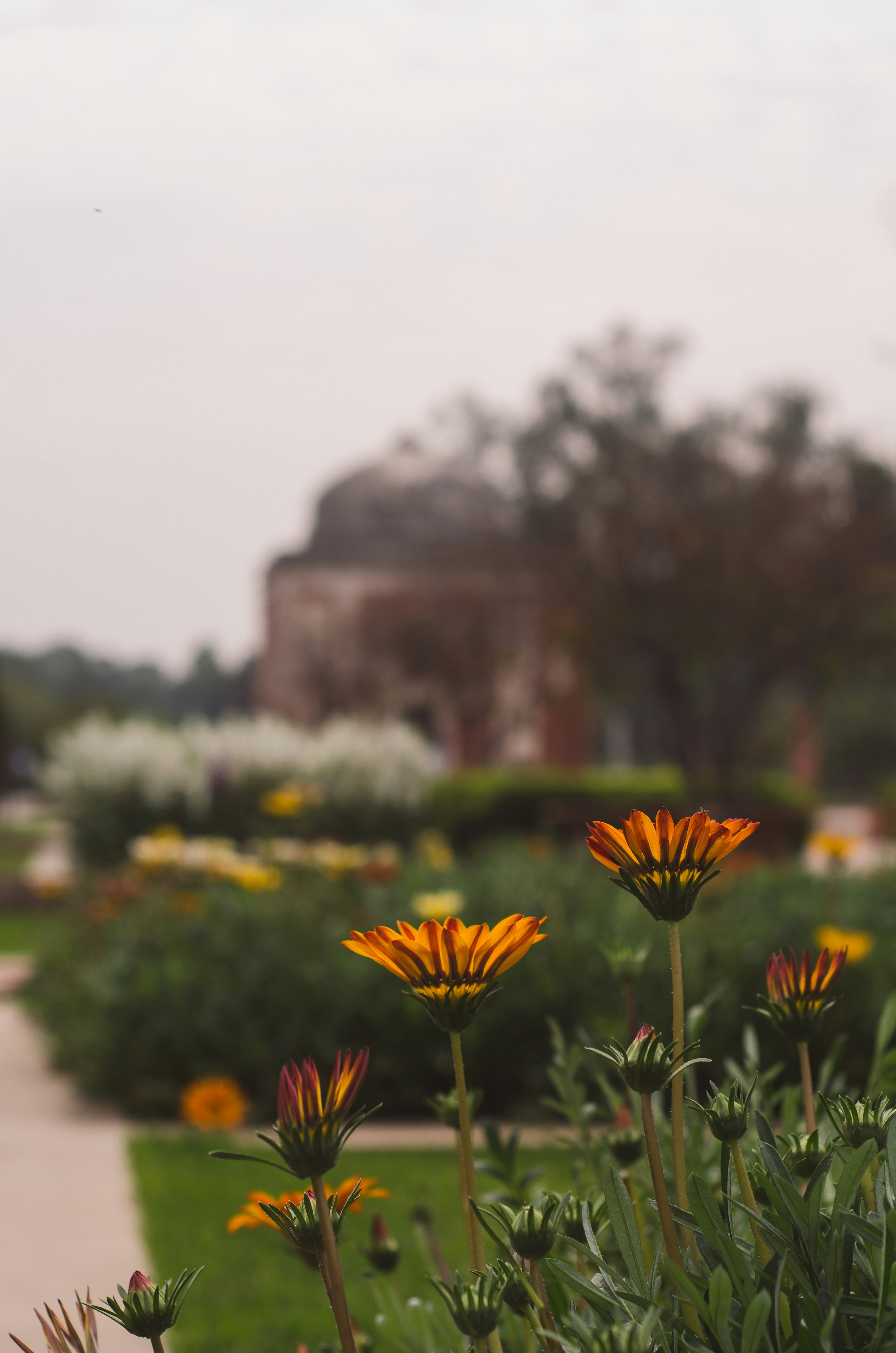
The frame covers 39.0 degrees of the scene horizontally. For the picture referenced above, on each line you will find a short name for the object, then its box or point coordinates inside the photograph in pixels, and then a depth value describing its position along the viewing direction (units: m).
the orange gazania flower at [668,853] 0.94
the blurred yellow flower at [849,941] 3.93
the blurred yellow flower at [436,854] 7.64
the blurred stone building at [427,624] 24.00
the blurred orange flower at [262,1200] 1.12
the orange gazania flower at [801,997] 1.13
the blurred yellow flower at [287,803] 6.07
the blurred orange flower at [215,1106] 3.91
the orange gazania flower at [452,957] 0.94
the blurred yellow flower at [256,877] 5.09
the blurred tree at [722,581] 14.23
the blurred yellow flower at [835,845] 5.12
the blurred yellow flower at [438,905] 4.78
